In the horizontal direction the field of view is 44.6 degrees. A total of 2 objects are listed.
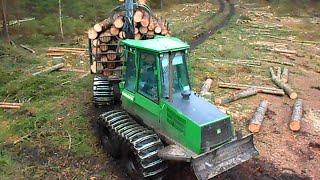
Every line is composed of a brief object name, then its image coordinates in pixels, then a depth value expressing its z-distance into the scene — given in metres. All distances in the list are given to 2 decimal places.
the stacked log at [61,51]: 19.87
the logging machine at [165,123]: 7.52
